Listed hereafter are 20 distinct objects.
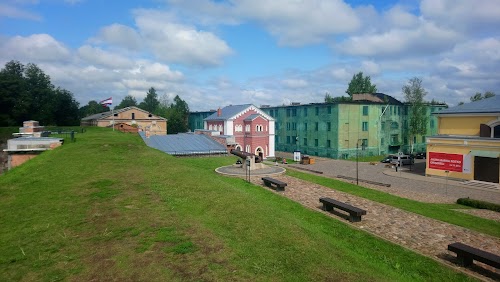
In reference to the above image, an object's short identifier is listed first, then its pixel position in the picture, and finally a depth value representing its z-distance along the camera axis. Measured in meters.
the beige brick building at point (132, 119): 58.50
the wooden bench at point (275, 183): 18.30
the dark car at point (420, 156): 53.69
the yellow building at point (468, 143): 31.56
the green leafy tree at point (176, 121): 78.44
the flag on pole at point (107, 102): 37.12
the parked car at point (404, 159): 44.56
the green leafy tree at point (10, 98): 48.53
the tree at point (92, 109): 111.85
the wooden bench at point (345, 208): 13.49
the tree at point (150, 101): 115.67
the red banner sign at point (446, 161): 33.66
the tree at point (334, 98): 85.06
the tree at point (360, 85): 84.67
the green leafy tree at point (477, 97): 78.50
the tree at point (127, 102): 123.47
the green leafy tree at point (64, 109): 59.78
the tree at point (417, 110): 58.28
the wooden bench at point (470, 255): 9.05
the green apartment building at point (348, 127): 53.88
